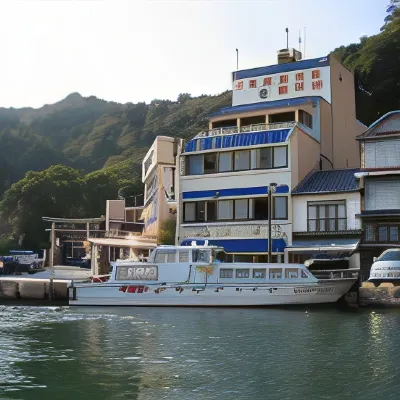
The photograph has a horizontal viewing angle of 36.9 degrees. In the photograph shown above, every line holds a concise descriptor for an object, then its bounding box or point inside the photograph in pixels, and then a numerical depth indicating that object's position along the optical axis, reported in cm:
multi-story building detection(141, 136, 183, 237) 5084
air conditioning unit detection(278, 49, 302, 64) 5438
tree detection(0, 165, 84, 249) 9144
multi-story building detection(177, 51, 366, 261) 4347
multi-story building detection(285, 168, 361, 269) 4022
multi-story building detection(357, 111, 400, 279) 3941
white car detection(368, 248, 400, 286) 3117
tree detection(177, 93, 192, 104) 17068
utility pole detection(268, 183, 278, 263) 3873
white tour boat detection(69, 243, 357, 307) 3384
